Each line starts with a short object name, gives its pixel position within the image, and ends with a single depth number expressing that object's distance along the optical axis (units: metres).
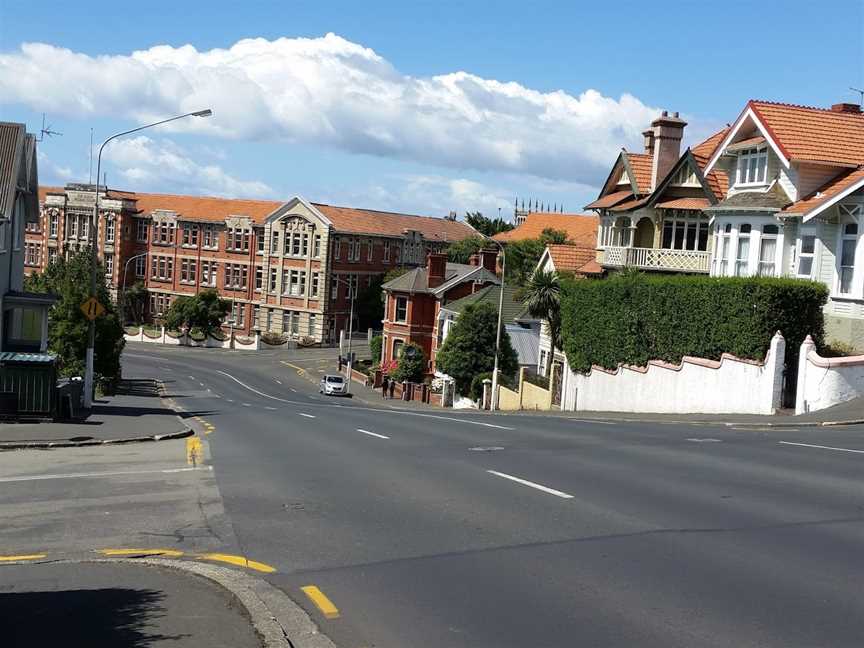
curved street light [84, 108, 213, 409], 28.08
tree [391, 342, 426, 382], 67.69
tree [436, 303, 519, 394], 56.88
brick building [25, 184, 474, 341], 93.19
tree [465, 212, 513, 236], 138.50
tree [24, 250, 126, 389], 42.25
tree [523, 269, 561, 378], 46.78
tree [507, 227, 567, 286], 78.01
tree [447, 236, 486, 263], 104.55
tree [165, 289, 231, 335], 89.62
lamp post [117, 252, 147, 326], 97.00
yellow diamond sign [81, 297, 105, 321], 27.34
